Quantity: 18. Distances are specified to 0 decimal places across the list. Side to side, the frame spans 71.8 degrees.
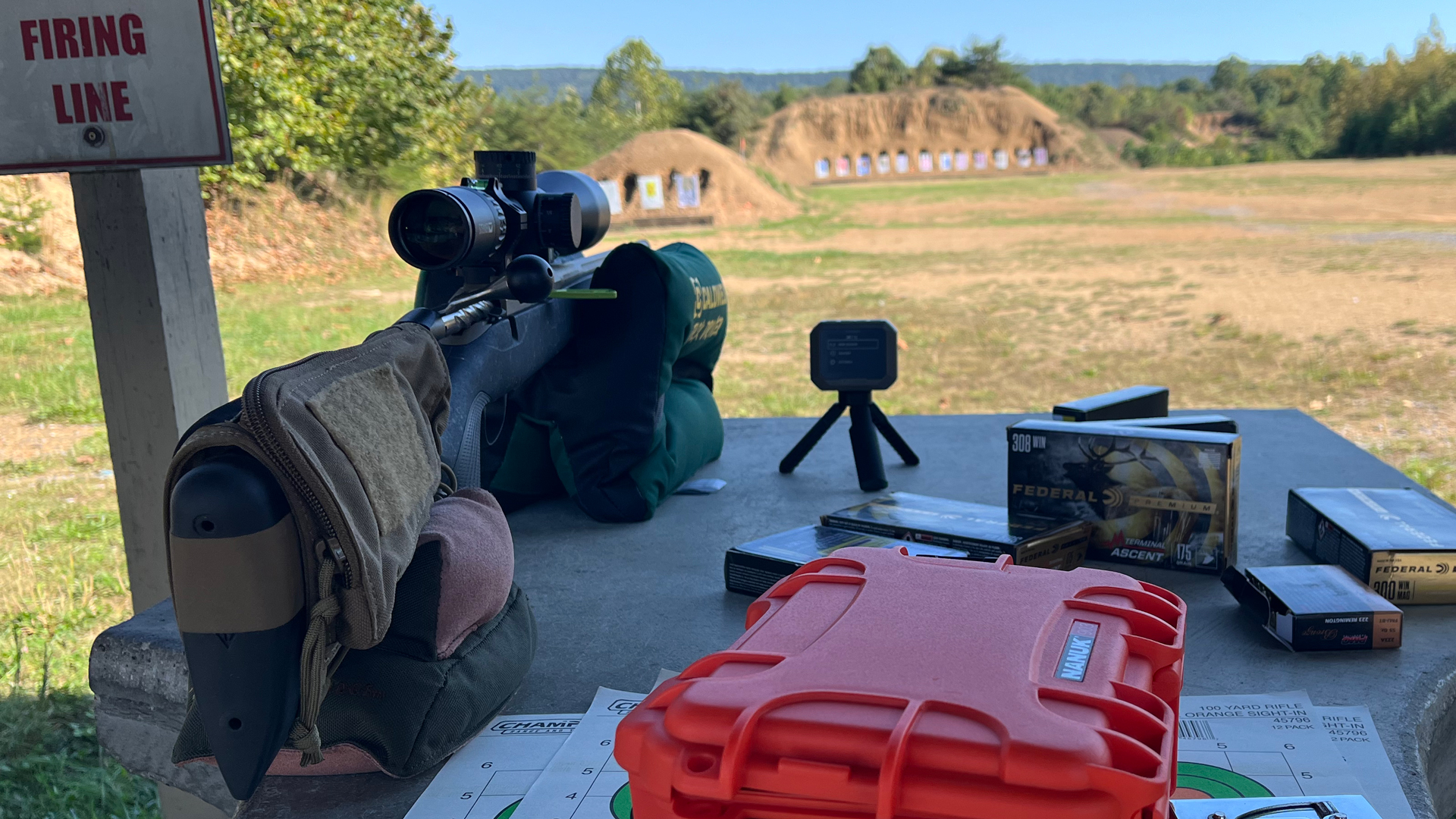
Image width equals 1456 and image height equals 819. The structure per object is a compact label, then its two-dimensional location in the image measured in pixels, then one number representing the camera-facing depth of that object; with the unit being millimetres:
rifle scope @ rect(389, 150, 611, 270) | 1327
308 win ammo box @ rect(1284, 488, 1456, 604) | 1379
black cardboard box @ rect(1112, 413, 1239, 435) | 1637
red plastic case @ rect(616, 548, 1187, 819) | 579
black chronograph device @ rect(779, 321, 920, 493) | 1963
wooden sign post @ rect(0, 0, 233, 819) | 1362
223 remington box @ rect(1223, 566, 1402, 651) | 1251
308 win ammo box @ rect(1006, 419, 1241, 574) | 1443
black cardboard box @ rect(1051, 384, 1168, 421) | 1720
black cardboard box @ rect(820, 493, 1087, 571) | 1428
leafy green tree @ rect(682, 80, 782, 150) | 23766
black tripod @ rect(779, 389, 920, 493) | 1999
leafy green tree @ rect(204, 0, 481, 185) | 8648
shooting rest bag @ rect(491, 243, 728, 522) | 1875
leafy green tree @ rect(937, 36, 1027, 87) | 29719
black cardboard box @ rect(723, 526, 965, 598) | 1421
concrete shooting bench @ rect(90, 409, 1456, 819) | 1124
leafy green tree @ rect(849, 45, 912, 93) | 29375
